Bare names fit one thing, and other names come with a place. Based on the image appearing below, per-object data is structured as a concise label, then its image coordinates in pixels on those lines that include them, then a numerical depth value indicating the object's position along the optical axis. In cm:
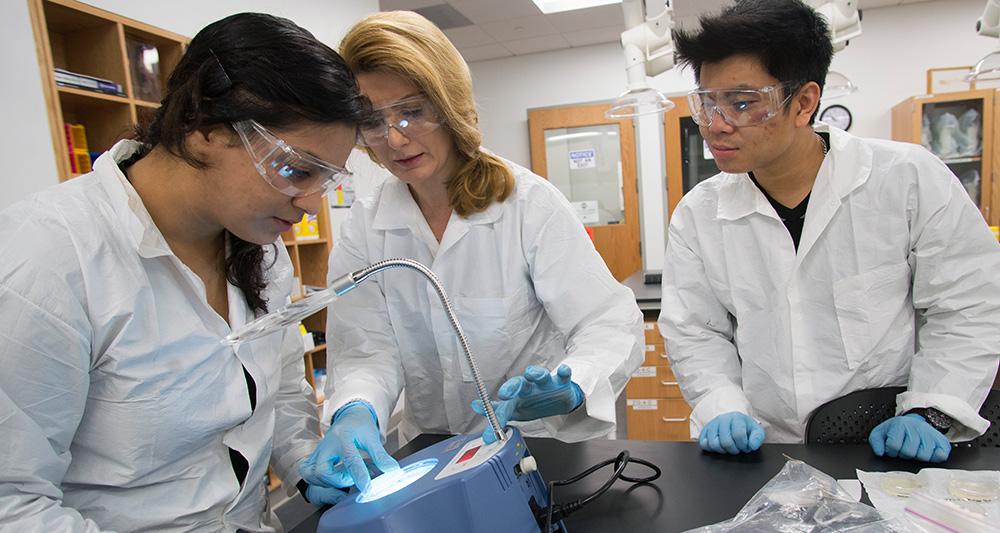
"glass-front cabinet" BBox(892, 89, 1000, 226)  458
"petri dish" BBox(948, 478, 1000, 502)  83
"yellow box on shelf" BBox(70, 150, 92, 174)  236
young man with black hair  126
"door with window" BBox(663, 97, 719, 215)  543
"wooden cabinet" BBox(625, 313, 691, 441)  296
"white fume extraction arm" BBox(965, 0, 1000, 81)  201
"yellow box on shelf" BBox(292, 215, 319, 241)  341
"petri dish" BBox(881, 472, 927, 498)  87
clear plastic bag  79
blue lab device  77
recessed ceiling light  448
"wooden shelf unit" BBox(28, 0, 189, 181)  235
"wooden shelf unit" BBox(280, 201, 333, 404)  356
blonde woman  121
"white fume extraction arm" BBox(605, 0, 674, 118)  221
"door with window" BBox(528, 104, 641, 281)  563
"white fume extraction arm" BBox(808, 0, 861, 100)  209
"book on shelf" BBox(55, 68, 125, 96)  224
